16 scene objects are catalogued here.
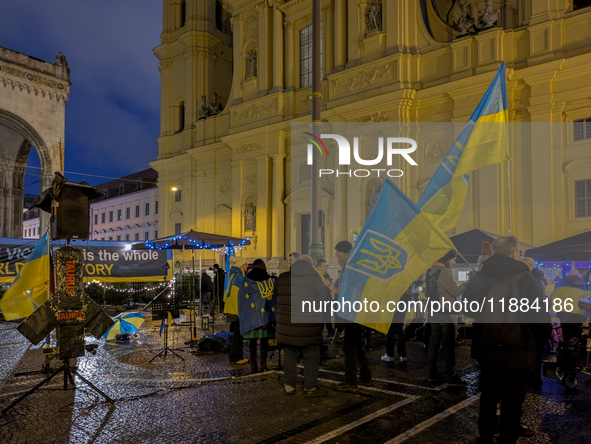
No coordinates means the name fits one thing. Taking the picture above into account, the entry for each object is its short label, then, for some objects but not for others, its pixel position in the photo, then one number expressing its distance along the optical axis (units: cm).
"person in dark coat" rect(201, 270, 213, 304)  1853
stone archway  2869
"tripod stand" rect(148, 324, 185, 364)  970
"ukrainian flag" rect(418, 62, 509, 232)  530
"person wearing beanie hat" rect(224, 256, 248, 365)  927
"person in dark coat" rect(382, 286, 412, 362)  916
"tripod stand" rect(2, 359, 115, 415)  612
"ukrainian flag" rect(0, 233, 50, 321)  866
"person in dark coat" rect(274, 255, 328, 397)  671
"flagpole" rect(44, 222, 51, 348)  843
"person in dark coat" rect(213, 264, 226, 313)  1576
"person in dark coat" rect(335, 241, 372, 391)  696
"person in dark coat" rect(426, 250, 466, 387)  754
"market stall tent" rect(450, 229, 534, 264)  1309
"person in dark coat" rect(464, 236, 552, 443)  424
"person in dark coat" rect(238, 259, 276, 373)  797
